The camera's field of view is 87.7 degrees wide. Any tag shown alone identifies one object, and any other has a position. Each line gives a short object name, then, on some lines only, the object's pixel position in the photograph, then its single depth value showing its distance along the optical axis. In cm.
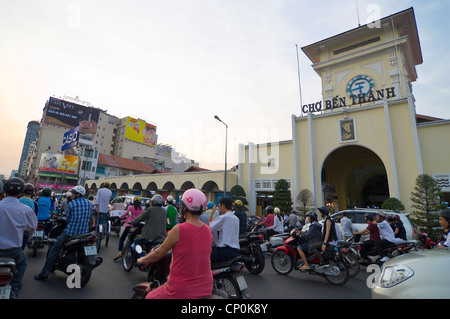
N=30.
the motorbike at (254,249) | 614
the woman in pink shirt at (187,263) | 196
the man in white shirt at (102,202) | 757
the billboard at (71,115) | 5847
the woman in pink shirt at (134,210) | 703
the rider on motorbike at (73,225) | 438
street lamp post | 1984
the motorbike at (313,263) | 537
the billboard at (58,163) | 4762
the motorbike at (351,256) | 588
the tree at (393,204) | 1397
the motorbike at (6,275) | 271
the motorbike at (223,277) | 332
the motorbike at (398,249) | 643
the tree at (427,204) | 1177
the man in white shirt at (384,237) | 650
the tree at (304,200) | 1772
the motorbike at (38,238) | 628
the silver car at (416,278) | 252
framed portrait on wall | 1806
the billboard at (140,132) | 6731
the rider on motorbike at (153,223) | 488
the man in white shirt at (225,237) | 369
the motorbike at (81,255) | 430
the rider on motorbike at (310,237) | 570
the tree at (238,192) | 2117
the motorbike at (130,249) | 488
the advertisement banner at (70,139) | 4495
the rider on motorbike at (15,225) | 308
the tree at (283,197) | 1856
